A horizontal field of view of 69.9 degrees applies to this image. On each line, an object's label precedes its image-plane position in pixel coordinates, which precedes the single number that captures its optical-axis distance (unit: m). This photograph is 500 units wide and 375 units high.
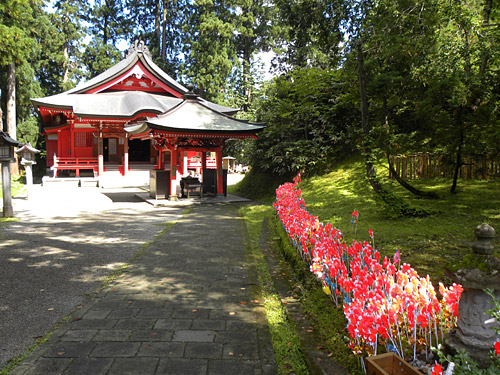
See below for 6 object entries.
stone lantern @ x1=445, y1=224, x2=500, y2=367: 2.24
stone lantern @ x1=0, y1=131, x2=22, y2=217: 10.09
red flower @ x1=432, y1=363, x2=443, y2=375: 1.90
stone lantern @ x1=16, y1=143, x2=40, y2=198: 16.61
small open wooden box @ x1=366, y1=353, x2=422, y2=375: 2.17
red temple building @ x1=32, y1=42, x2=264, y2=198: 14.08
